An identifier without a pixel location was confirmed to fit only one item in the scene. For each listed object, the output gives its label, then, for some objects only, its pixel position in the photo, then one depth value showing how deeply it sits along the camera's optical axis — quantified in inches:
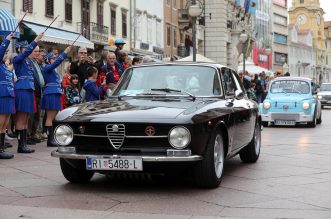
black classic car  260.7
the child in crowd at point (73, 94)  517.5
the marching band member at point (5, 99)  378.9
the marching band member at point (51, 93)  444.1
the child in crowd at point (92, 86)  442.3
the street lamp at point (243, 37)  1489.8
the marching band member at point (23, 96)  402.0
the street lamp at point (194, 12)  799.7
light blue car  755.4
